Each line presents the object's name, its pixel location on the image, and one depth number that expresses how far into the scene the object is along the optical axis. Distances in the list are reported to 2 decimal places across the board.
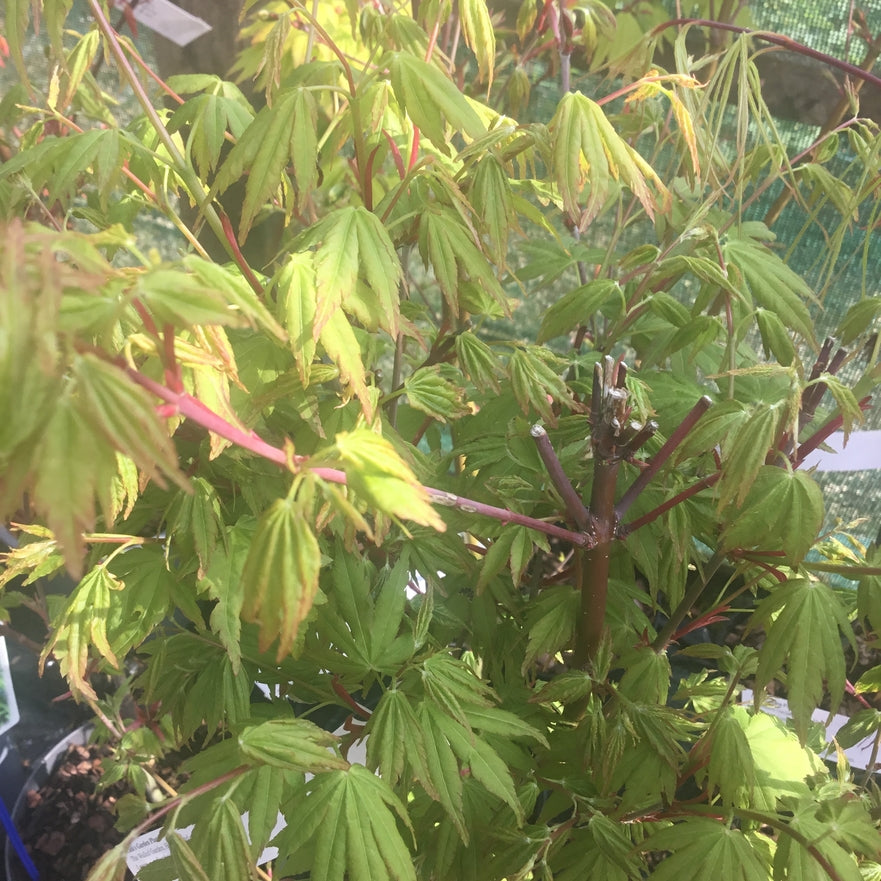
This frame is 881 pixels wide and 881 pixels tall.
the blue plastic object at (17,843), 0.85
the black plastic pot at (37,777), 0.91
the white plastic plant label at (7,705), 0.87
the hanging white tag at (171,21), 0.74
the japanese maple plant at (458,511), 0.47
